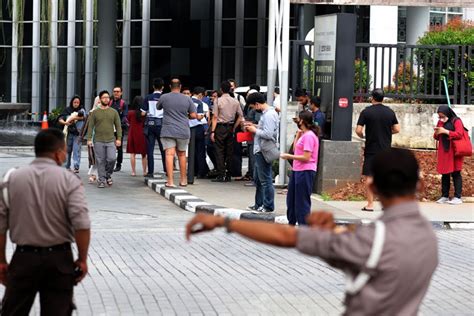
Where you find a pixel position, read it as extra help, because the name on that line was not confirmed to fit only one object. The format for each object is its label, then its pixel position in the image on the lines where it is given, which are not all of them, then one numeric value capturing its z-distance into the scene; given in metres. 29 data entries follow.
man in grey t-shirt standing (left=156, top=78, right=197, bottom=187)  19.81
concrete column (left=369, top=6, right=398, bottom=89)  37.78
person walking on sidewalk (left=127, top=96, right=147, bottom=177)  22.64
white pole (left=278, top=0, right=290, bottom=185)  19.88
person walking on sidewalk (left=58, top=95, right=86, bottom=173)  22.89
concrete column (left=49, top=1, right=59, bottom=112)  51.88
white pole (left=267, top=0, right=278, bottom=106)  20.78
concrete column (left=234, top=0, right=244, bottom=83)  47.44
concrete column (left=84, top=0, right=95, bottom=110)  50.75
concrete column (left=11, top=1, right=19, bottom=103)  53.53
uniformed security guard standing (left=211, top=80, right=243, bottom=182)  21.52
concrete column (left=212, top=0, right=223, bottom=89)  47.53
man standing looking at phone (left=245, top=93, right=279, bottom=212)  16.14
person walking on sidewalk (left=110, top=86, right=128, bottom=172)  23.61
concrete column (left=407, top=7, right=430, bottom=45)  37.16
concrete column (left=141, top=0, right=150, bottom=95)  49.25
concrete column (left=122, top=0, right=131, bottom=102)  49.69
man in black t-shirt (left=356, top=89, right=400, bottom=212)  16.81
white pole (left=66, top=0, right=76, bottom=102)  52.12
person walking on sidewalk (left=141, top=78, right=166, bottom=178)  21.80
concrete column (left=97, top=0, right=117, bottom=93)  41.94
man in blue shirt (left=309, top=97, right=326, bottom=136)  19.12
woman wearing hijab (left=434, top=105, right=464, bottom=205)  18.03
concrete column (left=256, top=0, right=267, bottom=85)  46.88
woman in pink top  13.75
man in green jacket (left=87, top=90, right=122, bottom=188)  20.78
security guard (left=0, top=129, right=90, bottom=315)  6.40
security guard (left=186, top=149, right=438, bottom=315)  4.64
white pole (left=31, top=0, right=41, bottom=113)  52.69
